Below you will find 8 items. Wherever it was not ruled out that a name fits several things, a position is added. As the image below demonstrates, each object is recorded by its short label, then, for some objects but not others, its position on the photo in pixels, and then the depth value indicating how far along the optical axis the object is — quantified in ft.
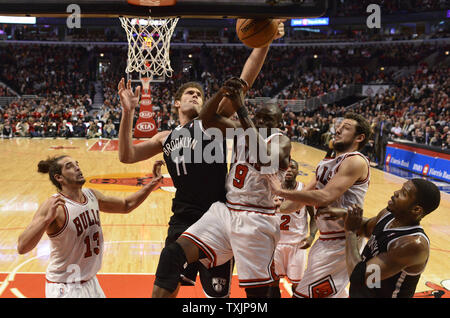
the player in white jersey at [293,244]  13.06
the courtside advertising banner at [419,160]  37.68
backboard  12.22
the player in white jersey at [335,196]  10.21
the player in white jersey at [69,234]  9.66
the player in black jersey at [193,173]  11.06
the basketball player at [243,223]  9.87
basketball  11.67
